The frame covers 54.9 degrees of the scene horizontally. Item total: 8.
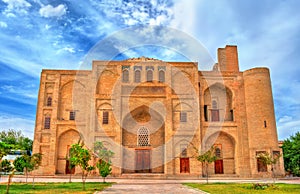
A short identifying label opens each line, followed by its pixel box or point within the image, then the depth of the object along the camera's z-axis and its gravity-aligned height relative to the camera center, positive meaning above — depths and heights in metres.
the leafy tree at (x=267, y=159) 24.63 -0.20
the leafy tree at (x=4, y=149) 13.76 +0.36
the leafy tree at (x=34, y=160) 19.13 -0.23
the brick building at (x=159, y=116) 31.38 +4.54
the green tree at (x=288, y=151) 31.25 +0.66
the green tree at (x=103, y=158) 20.55 -0.10
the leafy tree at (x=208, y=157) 22.81 -0.03
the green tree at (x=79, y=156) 17.30 +0.03
